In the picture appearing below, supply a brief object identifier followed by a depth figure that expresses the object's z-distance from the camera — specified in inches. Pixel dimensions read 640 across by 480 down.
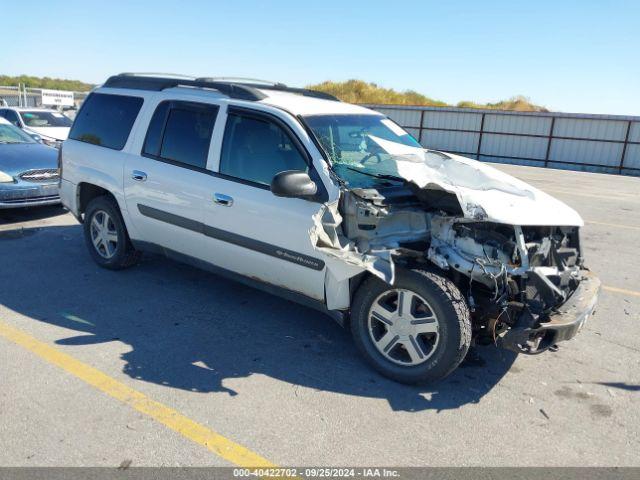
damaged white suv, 138.3
